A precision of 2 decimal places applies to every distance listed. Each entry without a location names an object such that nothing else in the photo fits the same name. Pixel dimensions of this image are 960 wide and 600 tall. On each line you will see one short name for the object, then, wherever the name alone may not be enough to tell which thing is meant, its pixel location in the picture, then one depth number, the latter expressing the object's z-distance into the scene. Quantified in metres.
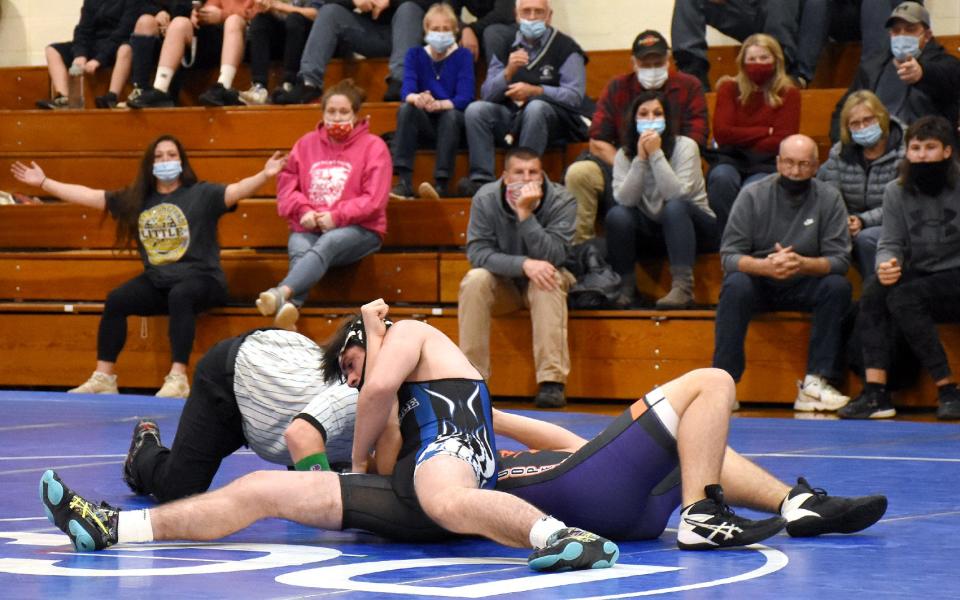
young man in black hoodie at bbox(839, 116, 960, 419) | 13.36
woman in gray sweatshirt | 14.95
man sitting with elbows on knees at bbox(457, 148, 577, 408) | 14.64
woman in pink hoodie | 16.03
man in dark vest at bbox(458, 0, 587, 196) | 16.71
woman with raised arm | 16.13
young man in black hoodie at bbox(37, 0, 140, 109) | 20.61
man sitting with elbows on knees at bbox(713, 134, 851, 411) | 13.91
